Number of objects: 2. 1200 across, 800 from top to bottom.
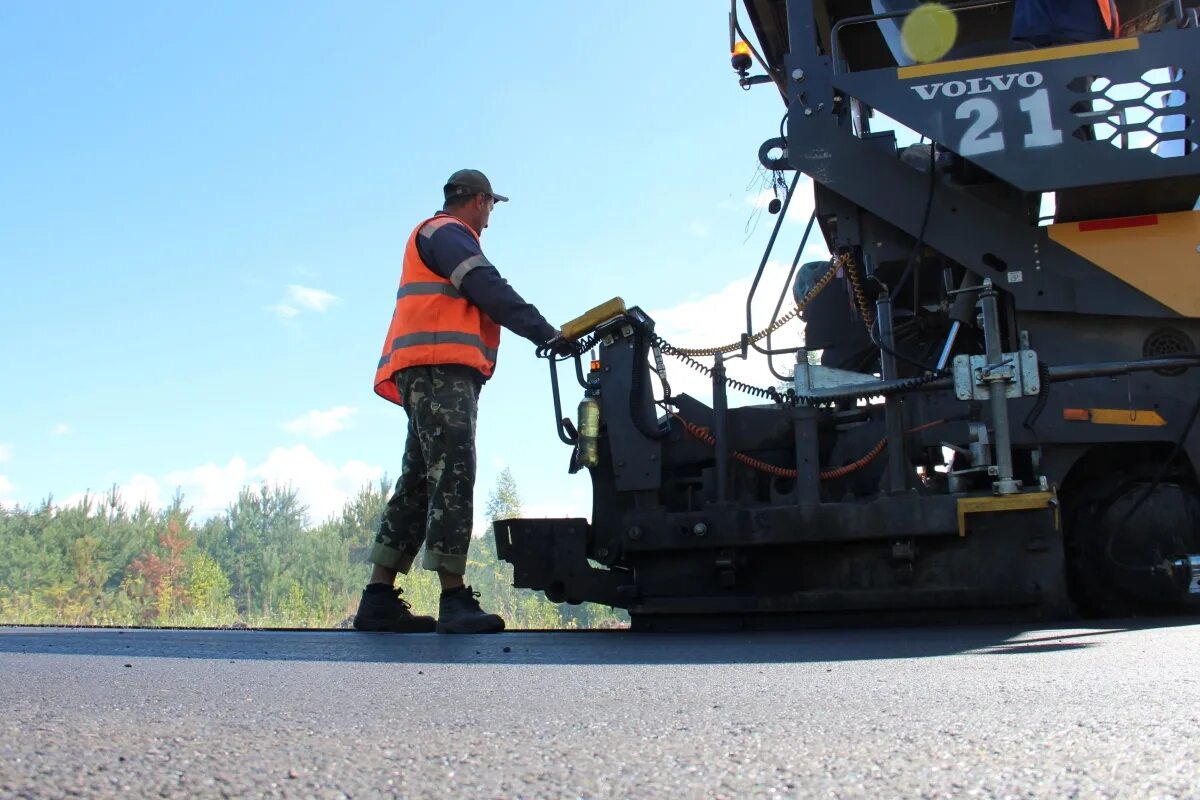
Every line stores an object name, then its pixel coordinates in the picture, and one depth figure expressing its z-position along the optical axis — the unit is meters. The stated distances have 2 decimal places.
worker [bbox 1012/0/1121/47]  4.34
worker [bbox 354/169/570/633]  4.21
